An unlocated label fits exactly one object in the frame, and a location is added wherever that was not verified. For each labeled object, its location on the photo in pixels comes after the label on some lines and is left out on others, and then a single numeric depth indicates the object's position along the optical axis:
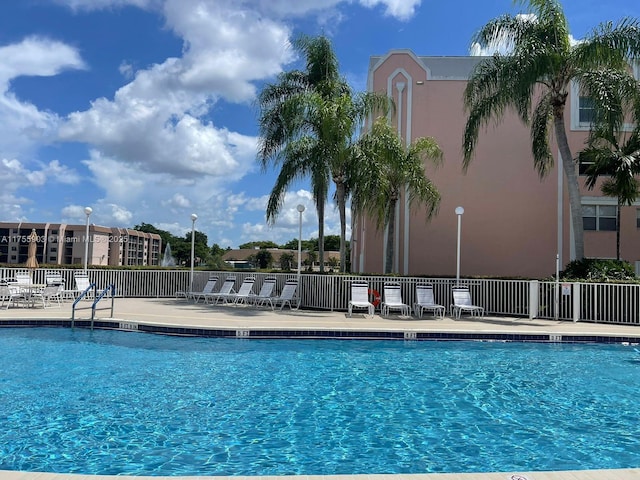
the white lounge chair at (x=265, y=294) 14.12
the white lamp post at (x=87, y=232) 15.05
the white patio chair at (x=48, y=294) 13.07
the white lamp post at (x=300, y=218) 14.23
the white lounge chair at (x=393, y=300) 13.08
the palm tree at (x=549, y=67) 13.21
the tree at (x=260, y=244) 100.50
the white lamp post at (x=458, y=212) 13.48
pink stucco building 19.81
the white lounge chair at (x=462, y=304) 12.84
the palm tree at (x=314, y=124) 14.75
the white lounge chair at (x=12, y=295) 12.84
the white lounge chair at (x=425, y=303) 12.99
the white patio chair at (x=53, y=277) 15.20
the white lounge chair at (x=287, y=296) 13.89
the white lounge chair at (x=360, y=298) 12.79
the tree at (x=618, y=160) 15.23
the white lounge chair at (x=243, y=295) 14.51
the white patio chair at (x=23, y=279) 14.65
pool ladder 10.70
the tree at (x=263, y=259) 50.42
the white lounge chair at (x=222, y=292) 15.12
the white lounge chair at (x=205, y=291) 15.64
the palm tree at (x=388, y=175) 14.62
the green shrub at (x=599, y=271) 12.82
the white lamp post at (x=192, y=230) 16.88
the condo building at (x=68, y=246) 75.88
